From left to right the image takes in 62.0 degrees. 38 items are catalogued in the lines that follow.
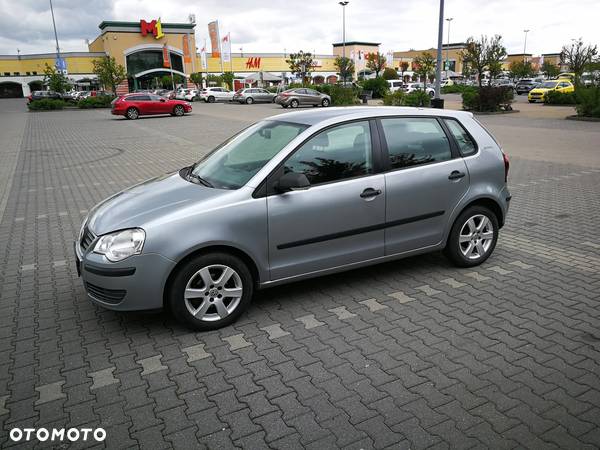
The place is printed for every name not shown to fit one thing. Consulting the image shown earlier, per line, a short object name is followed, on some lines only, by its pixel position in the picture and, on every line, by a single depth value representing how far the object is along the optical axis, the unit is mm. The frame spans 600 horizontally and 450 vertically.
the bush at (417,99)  28047
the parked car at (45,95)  48875
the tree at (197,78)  71188
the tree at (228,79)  65306
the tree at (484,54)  35531
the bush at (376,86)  47900
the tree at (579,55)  40044
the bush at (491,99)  27372
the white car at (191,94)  52128
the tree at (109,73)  48281
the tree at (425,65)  64812
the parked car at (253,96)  45094
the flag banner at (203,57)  65381
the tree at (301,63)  67812
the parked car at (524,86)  52844
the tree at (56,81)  47250
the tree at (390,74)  71938
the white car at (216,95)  50562
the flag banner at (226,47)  56528
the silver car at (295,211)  3752
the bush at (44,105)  41688
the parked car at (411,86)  51038
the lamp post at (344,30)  60412
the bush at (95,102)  44000
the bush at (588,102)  22047
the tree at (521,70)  70062
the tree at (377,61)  77194
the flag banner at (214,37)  56825
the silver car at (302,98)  37500
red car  29188
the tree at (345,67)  67188
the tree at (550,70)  73125
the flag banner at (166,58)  65725
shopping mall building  73438
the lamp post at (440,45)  21781
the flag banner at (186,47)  71562
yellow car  36147
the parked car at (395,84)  50203
